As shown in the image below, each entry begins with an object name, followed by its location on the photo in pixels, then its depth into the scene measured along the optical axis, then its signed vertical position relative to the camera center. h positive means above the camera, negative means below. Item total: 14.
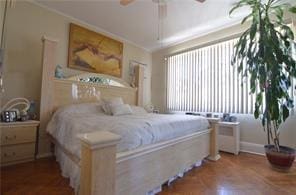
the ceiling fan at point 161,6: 2.80 +1.85
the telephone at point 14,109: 2.41 -0.12
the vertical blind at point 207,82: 3.56 +0.56
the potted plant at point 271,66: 2.38 +0.61
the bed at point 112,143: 1.15 -0.40
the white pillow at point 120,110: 2.92 -0.11
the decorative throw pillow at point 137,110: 3.49 -0.13
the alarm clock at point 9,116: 2.38 -0.21
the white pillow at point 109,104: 3.04 -0.01
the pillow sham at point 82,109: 2.72 -0.10
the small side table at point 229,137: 3.26 -0.64
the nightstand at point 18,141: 2.29 -0.58
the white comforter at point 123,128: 1.56 -0.28
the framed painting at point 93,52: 3.46 +1.19
